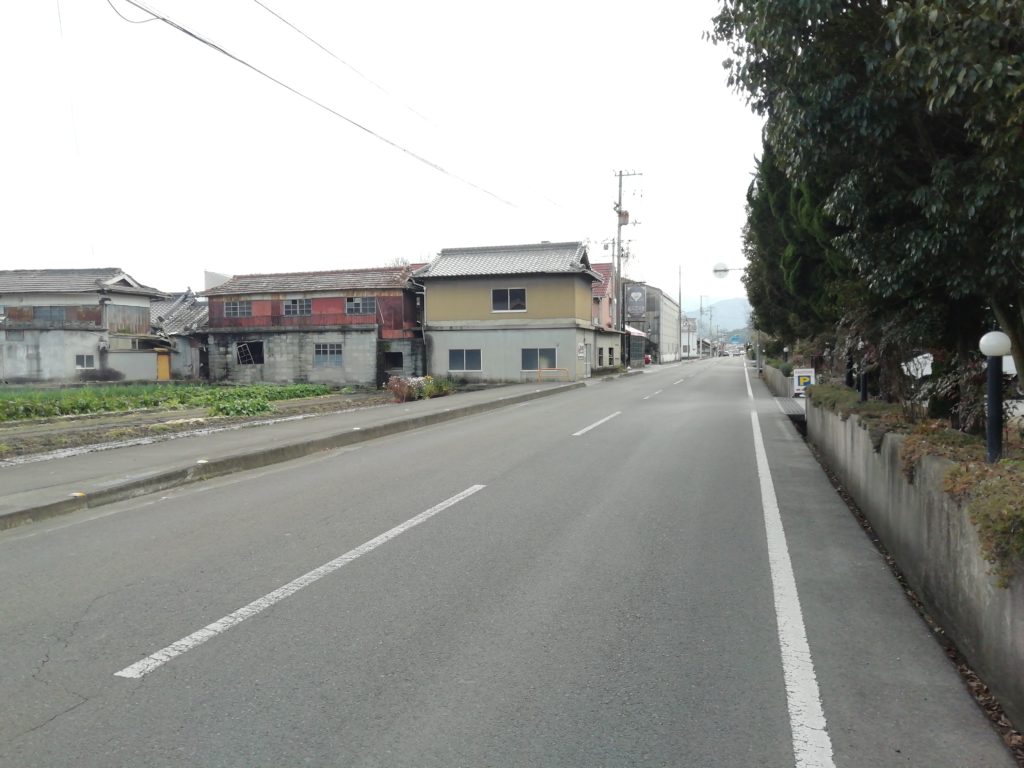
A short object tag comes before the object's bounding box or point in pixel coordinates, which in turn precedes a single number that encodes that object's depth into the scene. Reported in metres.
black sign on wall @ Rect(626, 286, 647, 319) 74.06
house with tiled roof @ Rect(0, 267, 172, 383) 37.25
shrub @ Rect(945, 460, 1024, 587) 3.08
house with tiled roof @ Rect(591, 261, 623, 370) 44.62
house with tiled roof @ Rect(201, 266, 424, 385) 38.91
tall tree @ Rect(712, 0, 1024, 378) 4.26
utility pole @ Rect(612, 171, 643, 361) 43.69
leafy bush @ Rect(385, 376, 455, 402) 24.75
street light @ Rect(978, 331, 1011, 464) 4.42
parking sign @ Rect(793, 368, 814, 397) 20.83
